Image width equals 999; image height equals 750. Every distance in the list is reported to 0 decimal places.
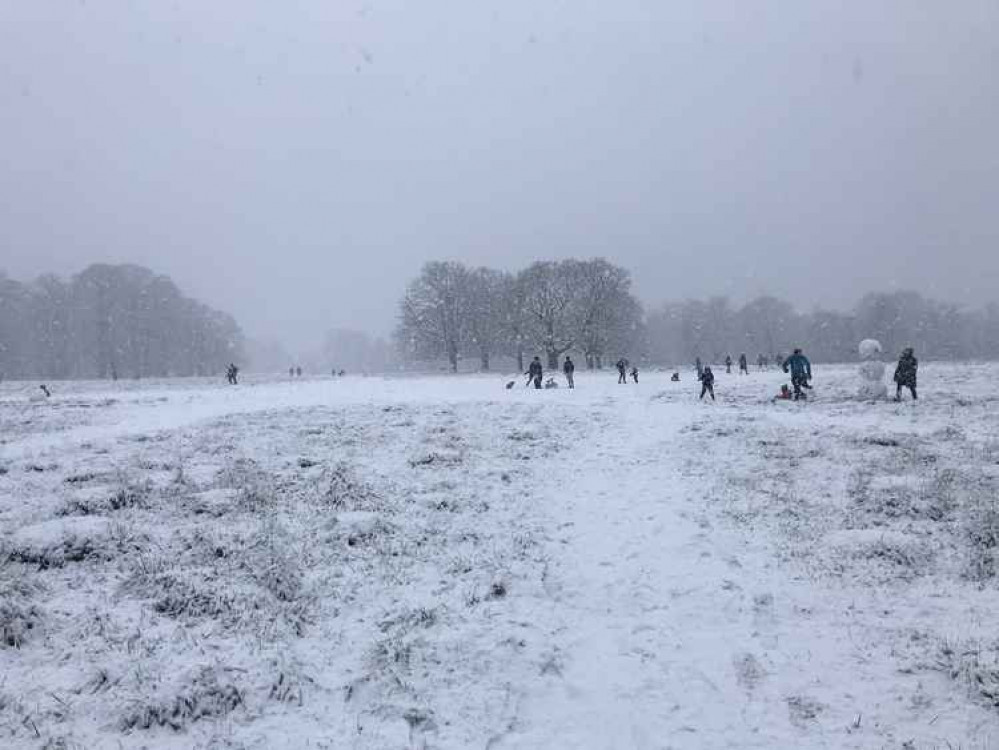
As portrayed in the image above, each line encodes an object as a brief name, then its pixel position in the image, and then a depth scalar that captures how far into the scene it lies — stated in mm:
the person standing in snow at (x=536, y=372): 41266
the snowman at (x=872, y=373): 27719
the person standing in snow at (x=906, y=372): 26891
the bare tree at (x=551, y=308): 73750
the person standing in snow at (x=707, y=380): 32250
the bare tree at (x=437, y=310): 79250
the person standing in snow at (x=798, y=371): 30094
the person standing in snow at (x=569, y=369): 40719
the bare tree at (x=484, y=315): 78438
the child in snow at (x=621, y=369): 46791
